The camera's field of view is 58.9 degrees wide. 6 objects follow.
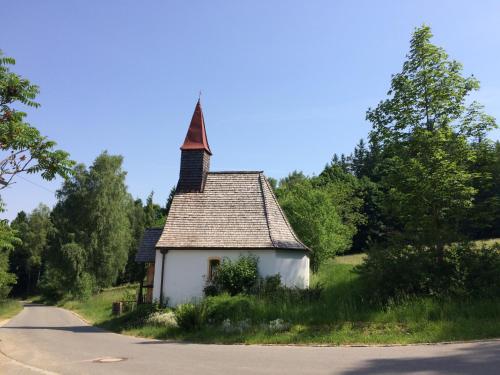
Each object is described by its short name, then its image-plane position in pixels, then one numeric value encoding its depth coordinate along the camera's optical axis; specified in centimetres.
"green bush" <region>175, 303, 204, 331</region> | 1620
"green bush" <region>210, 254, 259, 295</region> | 2030
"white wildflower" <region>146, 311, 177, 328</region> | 1780
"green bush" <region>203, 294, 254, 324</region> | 1646
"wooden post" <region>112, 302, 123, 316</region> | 2596
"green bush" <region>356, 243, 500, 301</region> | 1485
